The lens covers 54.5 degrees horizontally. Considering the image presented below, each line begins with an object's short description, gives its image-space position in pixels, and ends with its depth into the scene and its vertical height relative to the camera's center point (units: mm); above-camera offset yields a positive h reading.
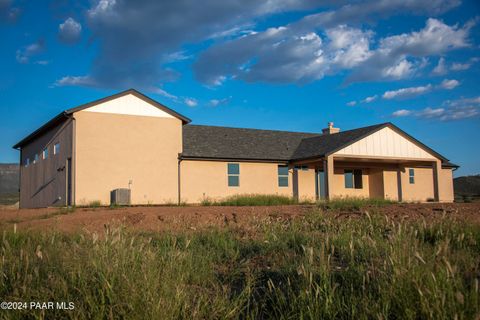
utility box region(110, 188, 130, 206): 20958 +135
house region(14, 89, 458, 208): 21703 +2064
